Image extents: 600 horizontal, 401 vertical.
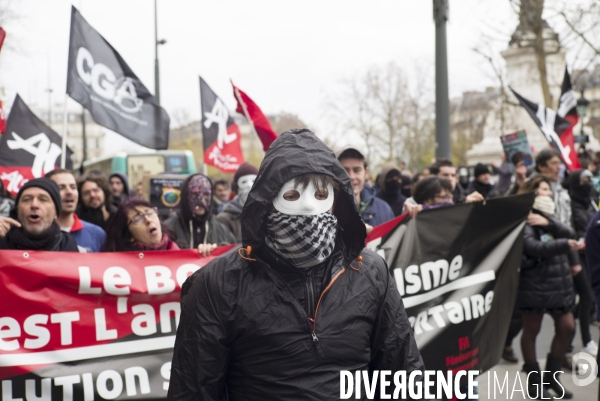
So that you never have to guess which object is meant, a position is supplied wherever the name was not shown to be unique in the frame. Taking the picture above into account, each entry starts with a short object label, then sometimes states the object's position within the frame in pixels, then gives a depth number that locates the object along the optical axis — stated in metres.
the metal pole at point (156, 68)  17.06
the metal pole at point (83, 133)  30.09
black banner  4.75
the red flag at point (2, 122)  5.70
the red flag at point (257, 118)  6.14
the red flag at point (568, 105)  8.55
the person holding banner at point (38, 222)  4.17
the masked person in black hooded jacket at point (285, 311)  2.26
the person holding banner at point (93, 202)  6.82
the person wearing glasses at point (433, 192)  5.36
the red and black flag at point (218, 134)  10.16
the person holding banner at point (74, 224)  5.16
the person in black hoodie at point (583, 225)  6.96
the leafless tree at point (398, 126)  44.59
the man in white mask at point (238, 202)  6.29
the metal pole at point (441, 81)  8.62
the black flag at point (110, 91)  6.62
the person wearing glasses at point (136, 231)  4.73
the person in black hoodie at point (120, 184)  9.50
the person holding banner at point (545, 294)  5.59
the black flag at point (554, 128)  7.91
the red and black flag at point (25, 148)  6.80
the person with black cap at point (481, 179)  9.95
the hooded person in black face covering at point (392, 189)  7.93
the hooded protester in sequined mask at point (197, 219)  5.68
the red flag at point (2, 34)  5.23
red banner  3.82
